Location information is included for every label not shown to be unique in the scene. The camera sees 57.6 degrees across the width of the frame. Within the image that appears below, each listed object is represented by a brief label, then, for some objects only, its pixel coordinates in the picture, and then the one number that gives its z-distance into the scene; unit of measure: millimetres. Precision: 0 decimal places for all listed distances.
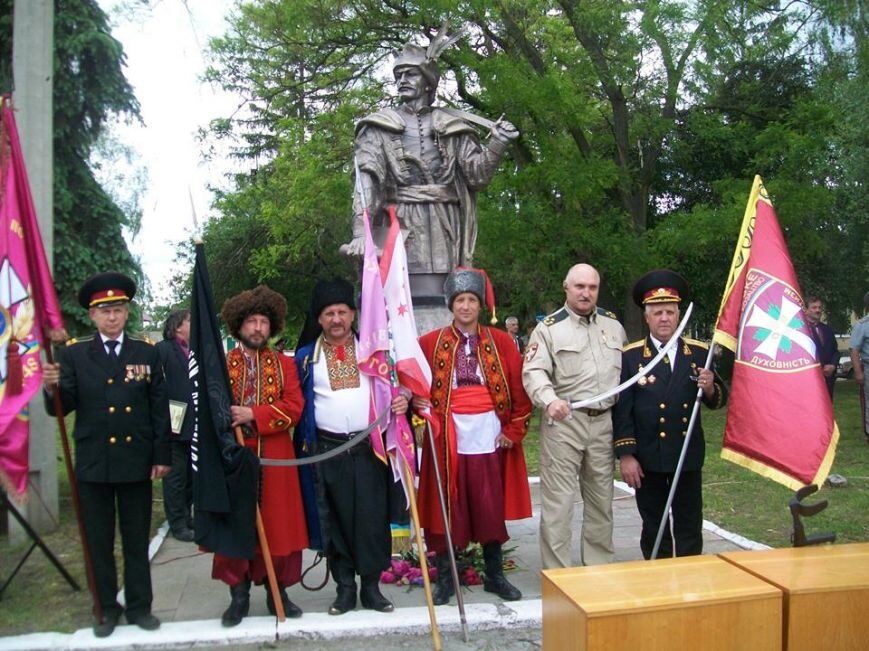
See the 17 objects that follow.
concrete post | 6402
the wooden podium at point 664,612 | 2271
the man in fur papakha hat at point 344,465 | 4434
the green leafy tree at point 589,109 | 12516
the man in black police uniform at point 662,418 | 4469
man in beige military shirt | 4617
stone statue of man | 5816
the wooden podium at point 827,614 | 2379
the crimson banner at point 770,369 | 3725
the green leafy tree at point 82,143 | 8539
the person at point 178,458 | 6348
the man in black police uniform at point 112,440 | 4277
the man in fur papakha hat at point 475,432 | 4602
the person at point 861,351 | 9590
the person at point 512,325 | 14536
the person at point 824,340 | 10180
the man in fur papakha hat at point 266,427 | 4293
